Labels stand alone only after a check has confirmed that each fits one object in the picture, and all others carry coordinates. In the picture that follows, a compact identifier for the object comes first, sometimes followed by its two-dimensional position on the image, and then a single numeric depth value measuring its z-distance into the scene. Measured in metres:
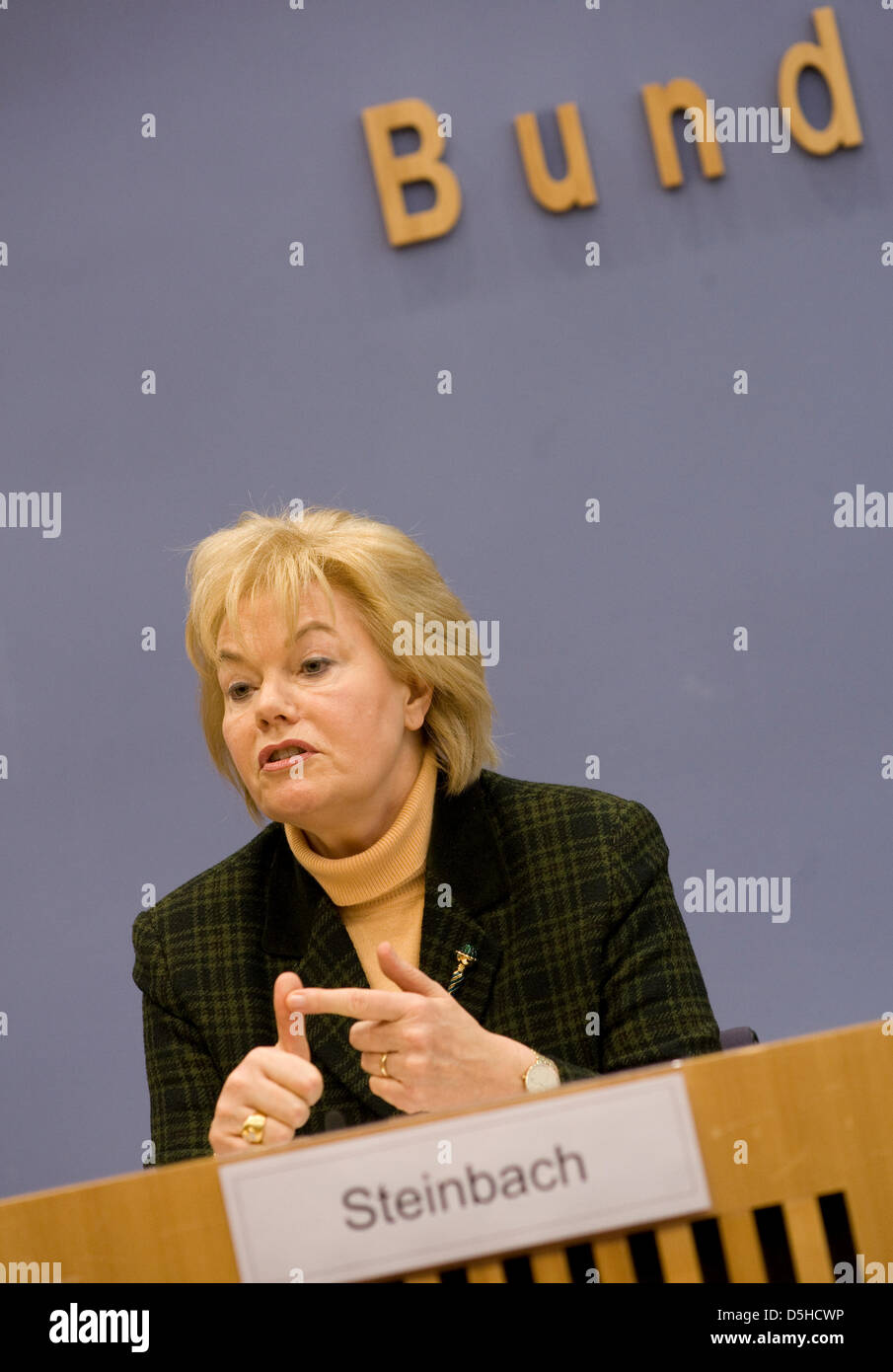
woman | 3.08
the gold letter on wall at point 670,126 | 5.09
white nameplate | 1.54
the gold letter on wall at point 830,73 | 5.10
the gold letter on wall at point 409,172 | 5.09
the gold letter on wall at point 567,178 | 5.08
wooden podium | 1.56
